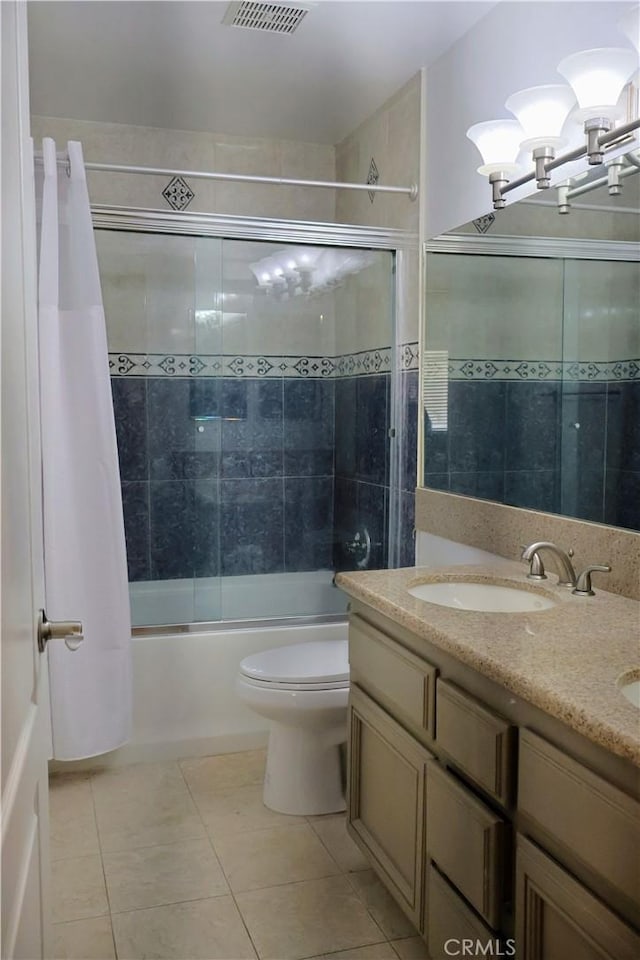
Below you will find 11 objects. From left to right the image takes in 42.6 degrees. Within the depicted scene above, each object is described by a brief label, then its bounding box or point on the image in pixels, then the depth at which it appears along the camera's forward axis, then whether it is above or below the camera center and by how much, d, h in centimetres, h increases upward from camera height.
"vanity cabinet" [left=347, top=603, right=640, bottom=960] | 117 -71
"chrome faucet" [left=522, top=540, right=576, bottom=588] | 197 -35
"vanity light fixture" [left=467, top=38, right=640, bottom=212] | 182 +72
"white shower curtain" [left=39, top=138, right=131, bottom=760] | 251 -19
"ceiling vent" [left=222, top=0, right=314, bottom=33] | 252 +125
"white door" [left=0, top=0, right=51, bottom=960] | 95 -18
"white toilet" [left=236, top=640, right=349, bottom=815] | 246 -97
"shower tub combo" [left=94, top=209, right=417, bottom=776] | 313 -7
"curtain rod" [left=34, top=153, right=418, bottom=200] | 272 +83
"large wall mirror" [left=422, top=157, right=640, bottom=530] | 194 +16
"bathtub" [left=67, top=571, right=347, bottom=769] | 296 -94
